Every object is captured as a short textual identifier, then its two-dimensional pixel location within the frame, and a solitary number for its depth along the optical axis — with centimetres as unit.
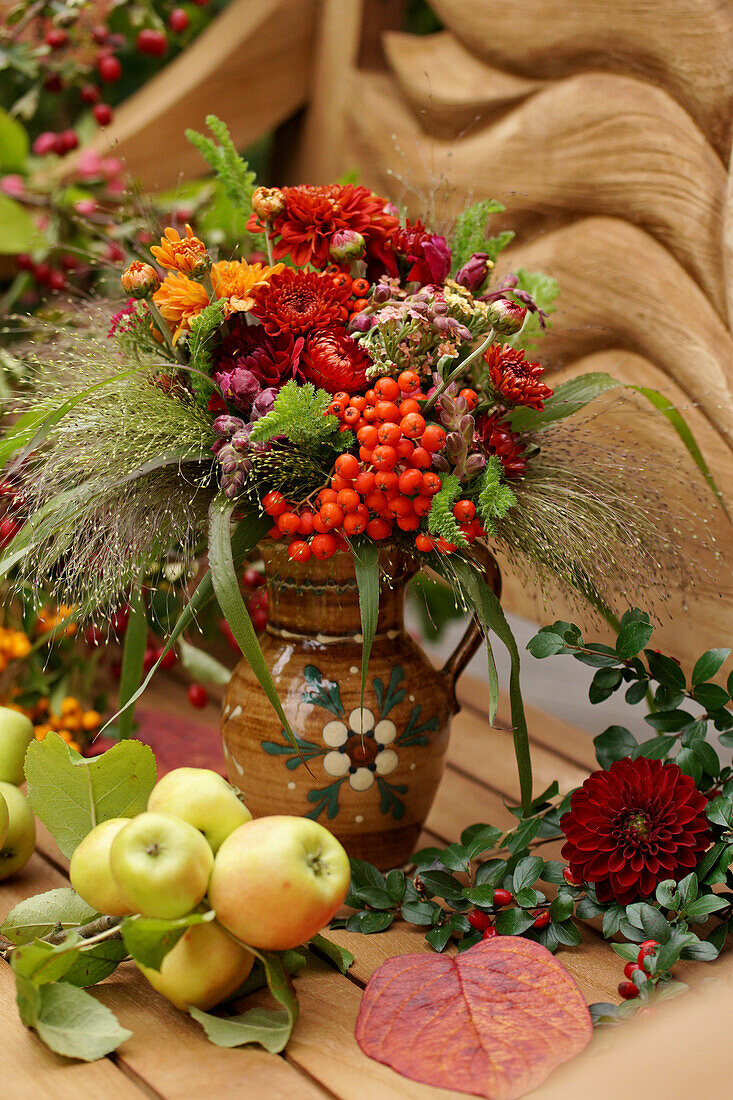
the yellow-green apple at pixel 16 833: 174
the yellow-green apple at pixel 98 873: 161
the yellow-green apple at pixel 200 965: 159
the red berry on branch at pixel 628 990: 163
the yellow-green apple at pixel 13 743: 177
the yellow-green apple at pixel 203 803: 161
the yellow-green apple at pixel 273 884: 157
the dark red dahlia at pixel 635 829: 168
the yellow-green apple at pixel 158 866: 156
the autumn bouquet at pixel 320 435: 166
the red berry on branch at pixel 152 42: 222
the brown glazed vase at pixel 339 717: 173
